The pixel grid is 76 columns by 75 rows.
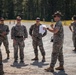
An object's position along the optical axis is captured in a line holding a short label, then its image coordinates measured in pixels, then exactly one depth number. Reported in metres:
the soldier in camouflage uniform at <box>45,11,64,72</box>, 10.78
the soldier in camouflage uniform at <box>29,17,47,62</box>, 14.03
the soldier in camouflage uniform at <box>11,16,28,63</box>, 13.39
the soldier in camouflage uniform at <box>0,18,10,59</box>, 14.33
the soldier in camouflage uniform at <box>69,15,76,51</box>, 17.50
